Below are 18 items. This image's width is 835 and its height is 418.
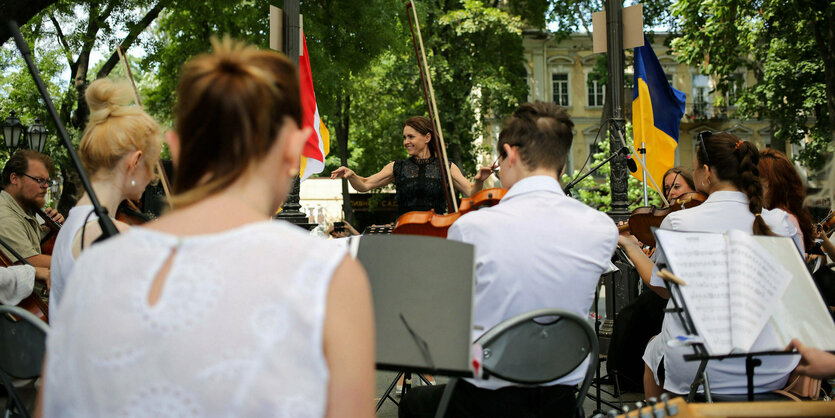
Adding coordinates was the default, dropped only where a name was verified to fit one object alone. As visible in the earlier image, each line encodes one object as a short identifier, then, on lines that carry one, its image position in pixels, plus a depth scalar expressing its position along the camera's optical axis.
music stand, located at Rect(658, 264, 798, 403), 2.30
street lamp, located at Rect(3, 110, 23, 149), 12.12
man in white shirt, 2.49
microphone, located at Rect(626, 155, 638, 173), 6.41
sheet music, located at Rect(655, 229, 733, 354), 2.33
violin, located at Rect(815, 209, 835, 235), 6.36
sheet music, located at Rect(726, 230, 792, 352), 2.34
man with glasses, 5.14
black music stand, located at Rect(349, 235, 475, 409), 1.90
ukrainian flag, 8.48
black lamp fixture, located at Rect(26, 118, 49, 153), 12.22
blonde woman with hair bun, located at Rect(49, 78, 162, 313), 2.77
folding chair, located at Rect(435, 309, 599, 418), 2.33
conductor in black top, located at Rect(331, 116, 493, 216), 5.80
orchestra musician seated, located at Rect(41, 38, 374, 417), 1.16
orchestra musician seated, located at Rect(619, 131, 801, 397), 3.16
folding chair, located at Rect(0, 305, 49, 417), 2.55
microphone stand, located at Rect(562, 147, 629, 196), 4.62
